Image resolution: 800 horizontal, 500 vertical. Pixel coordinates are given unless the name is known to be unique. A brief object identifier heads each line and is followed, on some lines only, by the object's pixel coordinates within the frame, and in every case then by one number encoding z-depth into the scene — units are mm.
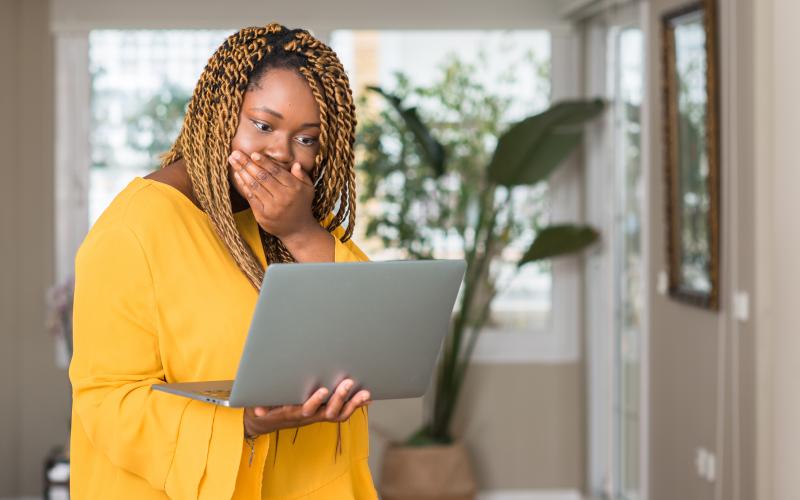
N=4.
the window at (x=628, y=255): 4508
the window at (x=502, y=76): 5180
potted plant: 4754
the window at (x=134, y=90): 5133
